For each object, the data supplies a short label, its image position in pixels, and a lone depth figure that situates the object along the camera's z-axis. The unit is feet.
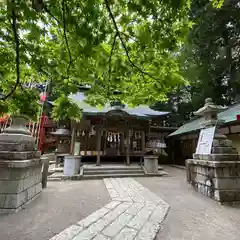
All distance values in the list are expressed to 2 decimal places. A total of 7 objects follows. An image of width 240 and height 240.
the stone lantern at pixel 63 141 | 31.42
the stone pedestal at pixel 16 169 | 9.87
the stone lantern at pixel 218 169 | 12.03
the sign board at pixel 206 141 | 13.56
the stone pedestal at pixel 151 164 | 24.90
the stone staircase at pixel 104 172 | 21.63
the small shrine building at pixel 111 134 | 27.55
